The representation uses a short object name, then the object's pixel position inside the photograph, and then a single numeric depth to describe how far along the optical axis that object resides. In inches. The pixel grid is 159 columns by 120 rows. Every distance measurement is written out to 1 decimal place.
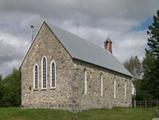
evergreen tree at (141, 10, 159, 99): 2301.2
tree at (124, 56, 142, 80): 3349.0
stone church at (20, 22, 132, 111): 1389.8
